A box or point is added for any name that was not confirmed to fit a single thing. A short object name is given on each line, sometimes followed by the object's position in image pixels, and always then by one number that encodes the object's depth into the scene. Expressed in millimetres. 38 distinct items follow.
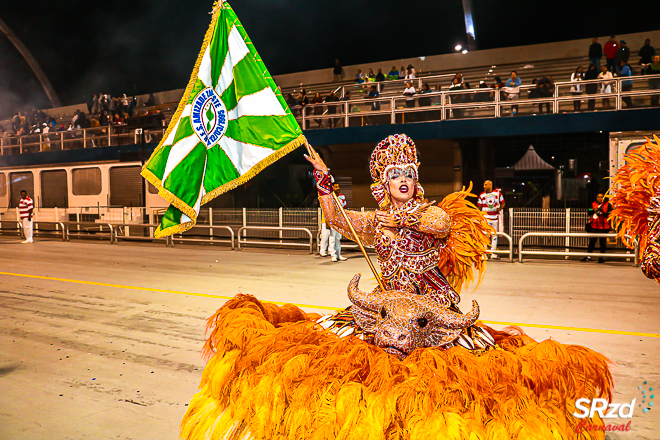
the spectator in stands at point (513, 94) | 15594
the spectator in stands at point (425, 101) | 16594
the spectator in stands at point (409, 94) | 16861
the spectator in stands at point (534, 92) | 15422
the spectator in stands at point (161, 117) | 22262
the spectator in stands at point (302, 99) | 20528
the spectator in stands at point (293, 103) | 19188
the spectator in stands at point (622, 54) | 15937
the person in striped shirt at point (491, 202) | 11867
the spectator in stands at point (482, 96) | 15867
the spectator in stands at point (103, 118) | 25969
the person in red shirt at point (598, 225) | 11578
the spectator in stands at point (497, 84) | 16695
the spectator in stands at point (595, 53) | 15812
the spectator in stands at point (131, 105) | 26108
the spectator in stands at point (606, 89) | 14328
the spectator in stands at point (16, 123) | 29253
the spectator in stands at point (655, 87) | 13672
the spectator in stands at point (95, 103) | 27906
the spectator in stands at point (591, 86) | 14453
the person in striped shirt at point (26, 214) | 17641
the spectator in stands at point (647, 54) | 15969
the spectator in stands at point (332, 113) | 18453
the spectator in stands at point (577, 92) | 14604
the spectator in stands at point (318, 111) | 18734
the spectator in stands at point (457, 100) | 16172
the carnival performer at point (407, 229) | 2607
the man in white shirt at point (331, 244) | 12422
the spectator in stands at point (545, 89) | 15273
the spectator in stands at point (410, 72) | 19844
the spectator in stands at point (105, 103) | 27106
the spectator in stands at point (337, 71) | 22984
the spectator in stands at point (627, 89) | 14055
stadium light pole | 25572
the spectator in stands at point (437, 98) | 16375
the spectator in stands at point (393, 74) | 20812
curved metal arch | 32000
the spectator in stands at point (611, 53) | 15539
